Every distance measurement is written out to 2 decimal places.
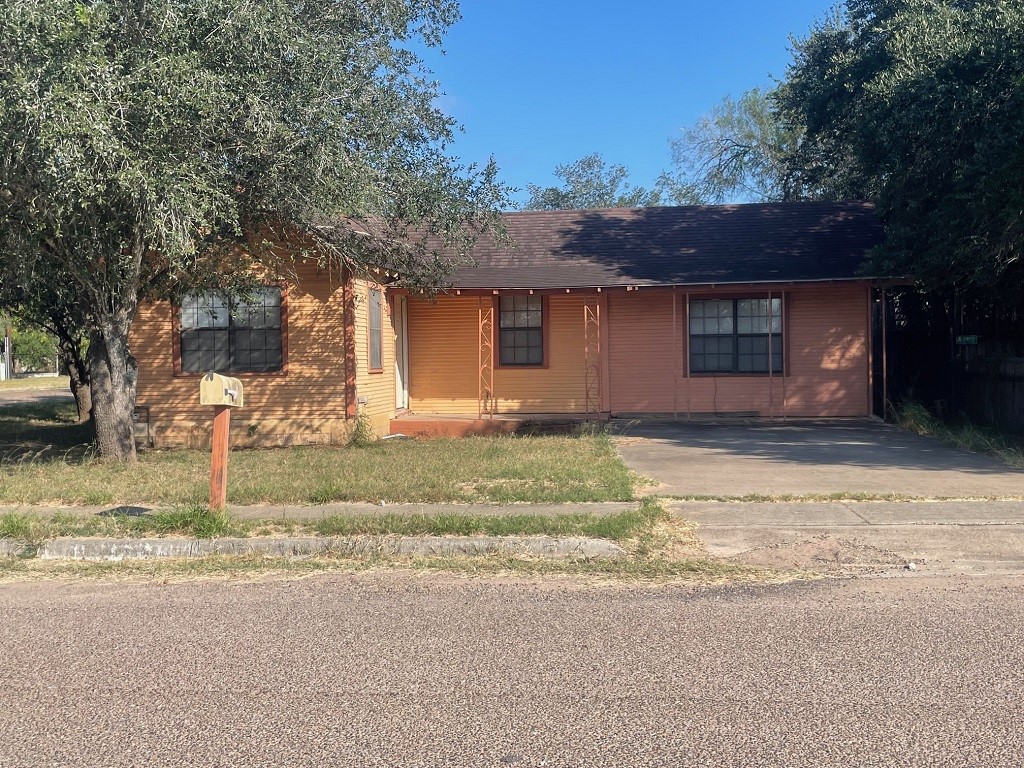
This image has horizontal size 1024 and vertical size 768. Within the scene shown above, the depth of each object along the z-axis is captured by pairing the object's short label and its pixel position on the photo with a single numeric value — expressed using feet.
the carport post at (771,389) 59.16
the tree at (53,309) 38.93
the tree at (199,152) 30.35
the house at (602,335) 52.13
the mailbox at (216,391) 27.25
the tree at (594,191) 169.78
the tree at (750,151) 126.62
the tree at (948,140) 42.34
